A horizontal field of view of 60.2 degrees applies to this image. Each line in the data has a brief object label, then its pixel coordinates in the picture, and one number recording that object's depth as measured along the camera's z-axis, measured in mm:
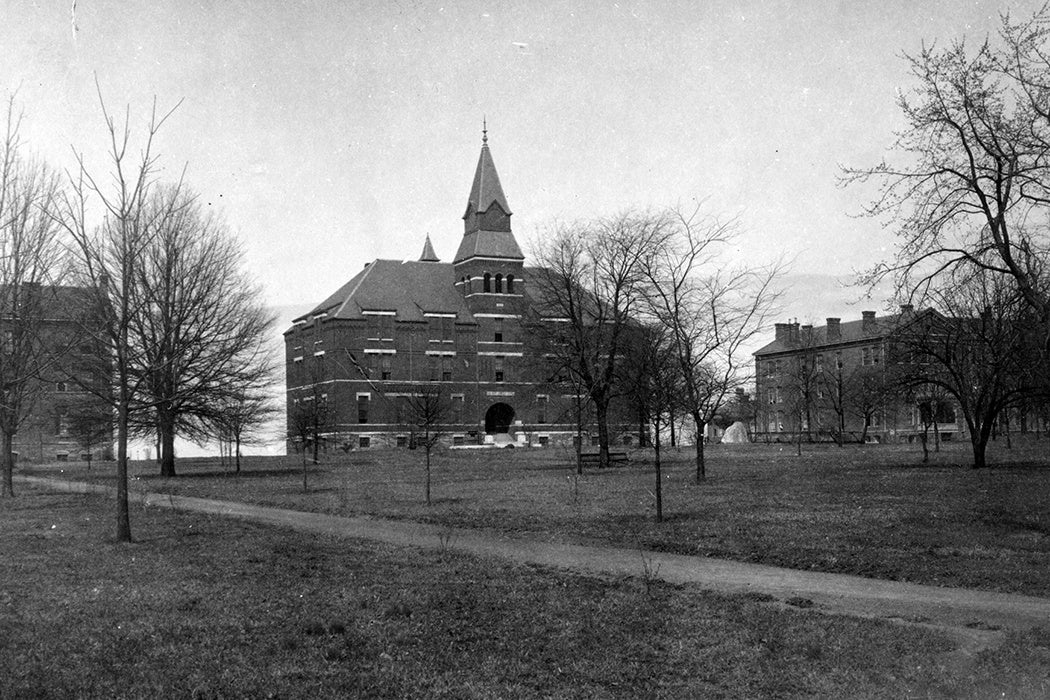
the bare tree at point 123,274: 15945
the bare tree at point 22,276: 21750
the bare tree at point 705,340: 28469
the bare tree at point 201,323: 37125
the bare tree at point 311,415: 42938
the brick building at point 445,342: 74938
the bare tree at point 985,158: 19578
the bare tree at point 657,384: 21250
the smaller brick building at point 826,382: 76125
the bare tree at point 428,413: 26312
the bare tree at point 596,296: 40656
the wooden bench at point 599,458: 42719
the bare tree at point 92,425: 38938
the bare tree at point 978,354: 31312
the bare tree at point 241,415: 38781
